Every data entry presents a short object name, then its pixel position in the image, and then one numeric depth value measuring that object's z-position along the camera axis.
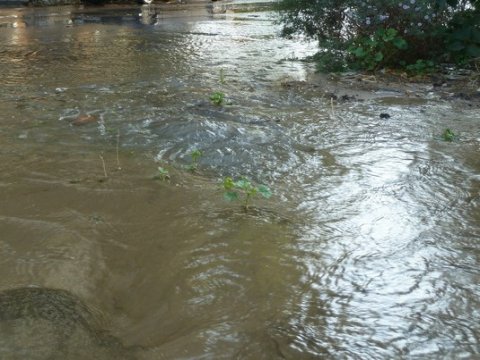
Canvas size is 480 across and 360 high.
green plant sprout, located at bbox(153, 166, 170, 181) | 3.50
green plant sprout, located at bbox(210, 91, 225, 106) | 5.38
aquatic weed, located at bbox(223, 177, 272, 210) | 3.00
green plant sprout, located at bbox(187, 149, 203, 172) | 3.74
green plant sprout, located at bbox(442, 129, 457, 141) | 4.41
